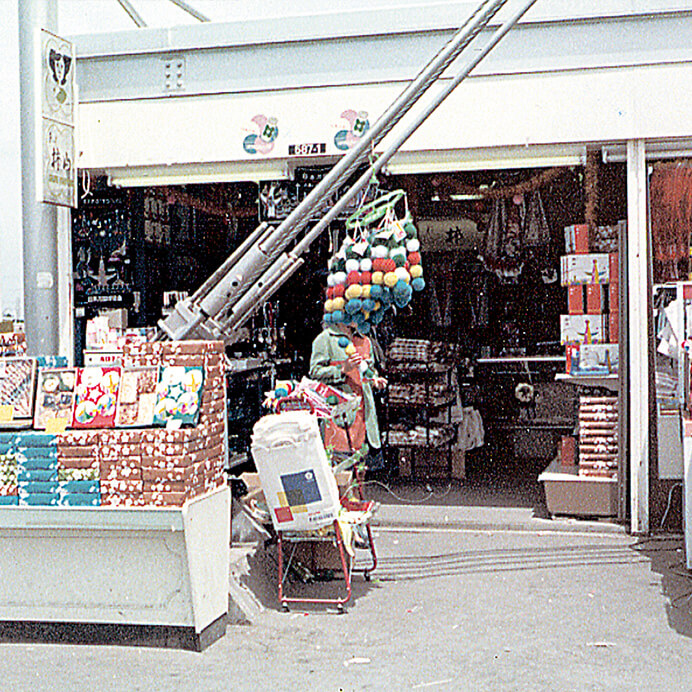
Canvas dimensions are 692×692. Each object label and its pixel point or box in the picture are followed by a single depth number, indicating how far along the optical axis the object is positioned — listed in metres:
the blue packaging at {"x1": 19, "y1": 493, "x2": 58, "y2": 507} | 5.09
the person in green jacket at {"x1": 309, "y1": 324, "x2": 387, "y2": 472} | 6.60
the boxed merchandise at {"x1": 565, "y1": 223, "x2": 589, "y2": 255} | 7.97
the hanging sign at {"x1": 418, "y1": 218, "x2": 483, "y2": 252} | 11.47
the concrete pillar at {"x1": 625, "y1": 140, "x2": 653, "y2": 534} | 7.36
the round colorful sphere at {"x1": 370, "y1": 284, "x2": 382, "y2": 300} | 6.12
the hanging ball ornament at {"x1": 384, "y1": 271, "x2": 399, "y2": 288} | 6.10
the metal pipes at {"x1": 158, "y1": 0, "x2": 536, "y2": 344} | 5.31
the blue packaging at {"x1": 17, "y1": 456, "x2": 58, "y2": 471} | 5.09
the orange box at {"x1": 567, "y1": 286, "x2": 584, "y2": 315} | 7.92
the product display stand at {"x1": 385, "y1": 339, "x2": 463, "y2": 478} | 9.72
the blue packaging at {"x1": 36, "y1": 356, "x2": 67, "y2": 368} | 5.43
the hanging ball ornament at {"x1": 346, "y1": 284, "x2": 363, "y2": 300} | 6.15
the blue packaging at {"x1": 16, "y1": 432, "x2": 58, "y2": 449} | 5.10
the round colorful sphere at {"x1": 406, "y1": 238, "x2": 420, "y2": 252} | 6.27
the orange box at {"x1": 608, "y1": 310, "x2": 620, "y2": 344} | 7.76
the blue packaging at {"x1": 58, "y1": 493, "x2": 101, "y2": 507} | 5.05
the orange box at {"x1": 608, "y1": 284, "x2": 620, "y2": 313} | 7.77
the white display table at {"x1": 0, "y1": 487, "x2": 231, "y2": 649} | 4.98
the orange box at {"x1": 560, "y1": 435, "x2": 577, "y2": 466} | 8.19
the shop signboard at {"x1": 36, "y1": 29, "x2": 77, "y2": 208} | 7.46
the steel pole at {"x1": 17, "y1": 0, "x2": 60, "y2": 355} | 7.36
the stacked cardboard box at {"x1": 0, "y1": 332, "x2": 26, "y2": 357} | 6.00
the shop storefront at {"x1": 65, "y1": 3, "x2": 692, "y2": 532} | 7.36
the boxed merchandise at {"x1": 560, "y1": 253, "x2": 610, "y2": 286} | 7.86
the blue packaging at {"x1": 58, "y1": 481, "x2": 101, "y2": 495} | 5.05
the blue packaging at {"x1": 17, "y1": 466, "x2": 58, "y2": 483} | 5.09
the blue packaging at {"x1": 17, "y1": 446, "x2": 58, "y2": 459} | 5.09
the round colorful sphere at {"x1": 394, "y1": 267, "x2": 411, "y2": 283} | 6.12
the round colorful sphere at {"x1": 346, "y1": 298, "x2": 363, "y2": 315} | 6.18
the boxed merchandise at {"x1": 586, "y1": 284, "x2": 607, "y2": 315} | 7.87
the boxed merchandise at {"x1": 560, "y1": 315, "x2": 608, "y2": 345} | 7.87
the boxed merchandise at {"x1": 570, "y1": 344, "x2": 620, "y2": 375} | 7.77
